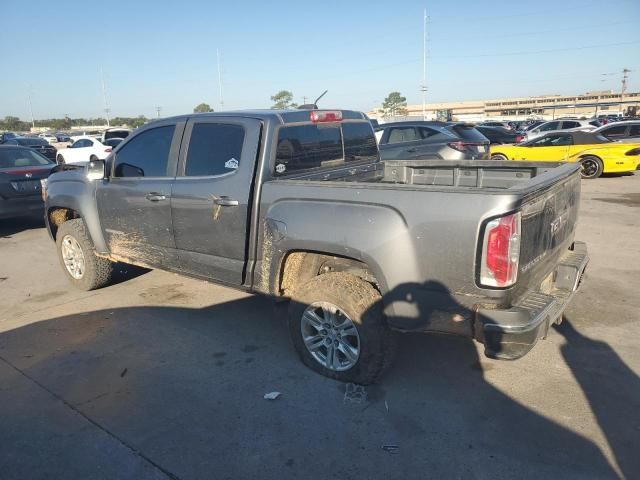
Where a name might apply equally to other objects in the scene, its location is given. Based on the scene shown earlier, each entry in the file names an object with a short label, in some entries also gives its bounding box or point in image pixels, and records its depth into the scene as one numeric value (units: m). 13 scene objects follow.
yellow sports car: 13.56
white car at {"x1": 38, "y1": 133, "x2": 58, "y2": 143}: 40.55
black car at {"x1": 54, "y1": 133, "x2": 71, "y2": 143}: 41.04
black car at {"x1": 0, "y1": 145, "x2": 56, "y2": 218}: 8.48
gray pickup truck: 2.71
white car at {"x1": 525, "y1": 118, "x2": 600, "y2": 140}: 20.64
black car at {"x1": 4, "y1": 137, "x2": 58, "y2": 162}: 22.80
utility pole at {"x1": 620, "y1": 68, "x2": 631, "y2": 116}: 84.19
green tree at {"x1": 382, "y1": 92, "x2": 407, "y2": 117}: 100.68
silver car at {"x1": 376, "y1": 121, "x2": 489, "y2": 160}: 10.80
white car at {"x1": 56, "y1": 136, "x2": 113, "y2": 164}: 20.06
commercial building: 90.95
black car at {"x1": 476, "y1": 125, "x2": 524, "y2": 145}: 20.77
